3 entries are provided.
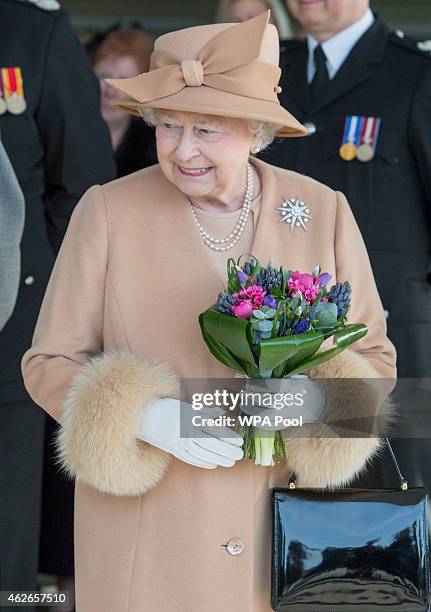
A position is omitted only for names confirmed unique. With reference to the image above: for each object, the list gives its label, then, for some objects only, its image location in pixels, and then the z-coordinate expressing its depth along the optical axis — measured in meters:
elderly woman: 4.64
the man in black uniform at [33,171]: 6.77
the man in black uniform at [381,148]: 6.91
